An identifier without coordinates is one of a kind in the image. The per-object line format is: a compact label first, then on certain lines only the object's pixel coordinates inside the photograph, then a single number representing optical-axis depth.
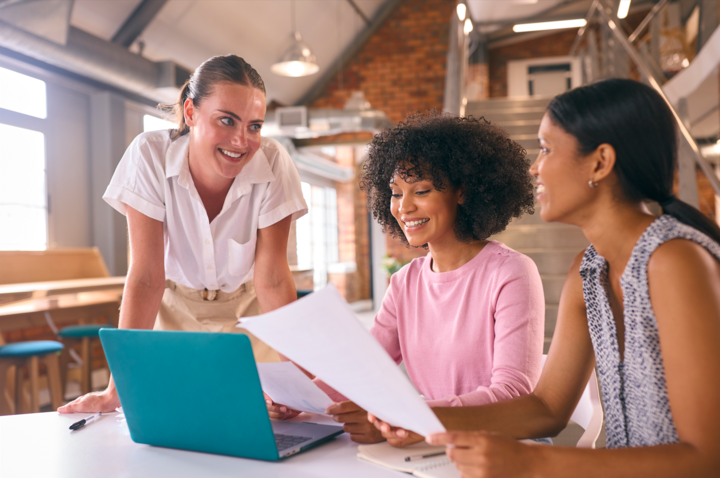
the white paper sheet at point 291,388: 0.84
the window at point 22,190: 4.48
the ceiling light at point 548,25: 7.79
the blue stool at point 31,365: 2.94
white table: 0.77
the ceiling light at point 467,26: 5.49
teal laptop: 0.77
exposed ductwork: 3.74
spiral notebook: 0.74
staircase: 3.31
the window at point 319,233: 9.59
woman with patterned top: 0.64
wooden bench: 3.24
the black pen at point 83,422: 0.99
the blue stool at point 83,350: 3.77
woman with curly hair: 1.13
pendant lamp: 5.27
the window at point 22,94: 4.46
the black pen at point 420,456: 0.80
